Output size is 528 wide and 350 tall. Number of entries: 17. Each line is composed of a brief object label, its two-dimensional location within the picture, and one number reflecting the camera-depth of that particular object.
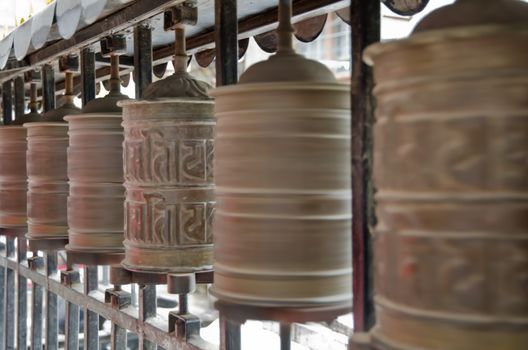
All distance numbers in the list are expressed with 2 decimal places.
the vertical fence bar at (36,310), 3.68
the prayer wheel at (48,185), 2.18
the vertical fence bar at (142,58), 2.05
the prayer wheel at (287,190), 1.11
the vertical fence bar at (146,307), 2.39
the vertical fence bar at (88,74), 2.48
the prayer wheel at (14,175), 2.54
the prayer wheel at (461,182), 0.78
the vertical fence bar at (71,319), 3.19
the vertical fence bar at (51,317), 3.46
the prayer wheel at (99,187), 1.81
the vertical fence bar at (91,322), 2.94
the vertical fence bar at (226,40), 1.57
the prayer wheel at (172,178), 1.52
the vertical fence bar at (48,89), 3.02
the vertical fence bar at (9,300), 4.11
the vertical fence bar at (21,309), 3.86
